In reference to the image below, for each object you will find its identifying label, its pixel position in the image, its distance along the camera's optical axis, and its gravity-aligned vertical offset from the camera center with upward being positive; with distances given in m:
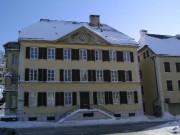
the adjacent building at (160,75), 25.31 +1.98
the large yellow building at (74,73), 21.95 +2.37
